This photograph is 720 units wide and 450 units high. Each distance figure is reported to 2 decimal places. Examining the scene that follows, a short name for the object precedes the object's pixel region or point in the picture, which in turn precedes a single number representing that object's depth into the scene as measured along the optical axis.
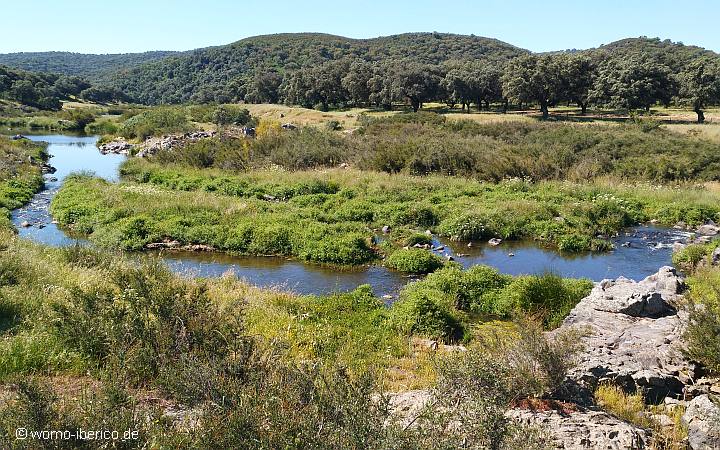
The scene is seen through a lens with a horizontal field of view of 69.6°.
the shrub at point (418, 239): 21.25
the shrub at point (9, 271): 12.24
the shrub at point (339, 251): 19.70
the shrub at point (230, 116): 67.12
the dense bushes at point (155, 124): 60.28
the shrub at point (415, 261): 18.31
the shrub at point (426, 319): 12.45
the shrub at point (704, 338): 8.57
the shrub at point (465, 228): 22.28
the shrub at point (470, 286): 14.69
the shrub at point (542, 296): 13.78
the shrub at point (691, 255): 18.00
